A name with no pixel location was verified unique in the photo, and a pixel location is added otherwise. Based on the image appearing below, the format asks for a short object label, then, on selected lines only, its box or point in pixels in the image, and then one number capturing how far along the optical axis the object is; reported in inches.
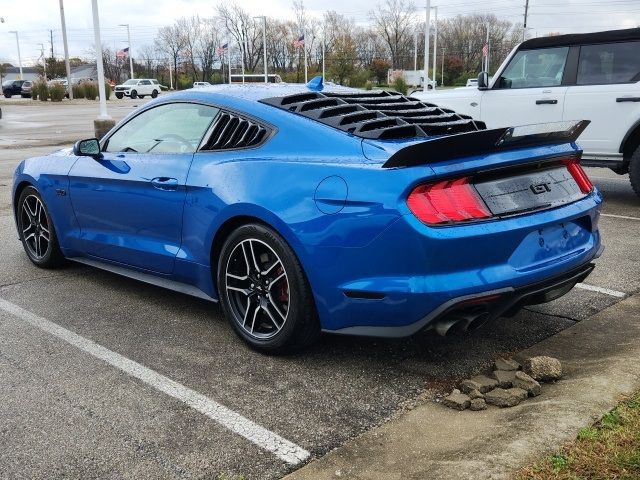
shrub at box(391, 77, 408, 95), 1643.5
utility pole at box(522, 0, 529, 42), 3321.9
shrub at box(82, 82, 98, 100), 2108.8
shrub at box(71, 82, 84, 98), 2133.4
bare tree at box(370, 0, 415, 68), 3604.8
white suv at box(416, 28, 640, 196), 313.4
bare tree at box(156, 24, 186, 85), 3732.8
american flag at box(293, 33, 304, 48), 1988.2
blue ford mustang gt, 121.4
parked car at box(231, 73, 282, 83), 2607.0
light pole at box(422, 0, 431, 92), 1166.3
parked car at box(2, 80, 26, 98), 2326.5
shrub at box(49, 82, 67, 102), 1891.0
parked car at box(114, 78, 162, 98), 2406.5
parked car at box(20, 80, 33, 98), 2209.6
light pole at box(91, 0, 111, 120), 654.5
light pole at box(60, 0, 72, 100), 1855.3
